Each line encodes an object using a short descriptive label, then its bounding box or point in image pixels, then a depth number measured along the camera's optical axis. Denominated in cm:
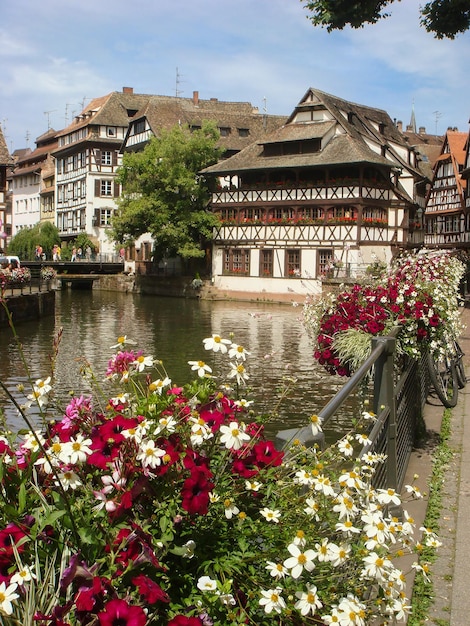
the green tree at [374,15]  1300
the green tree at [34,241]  7219
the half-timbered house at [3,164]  4666
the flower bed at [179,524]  214
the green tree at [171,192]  4988
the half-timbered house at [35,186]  8756
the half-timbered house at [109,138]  6309
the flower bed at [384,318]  704
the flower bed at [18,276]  3312
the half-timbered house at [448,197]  5738
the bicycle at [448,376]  873
